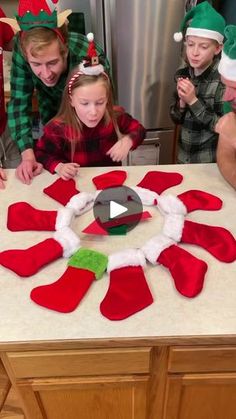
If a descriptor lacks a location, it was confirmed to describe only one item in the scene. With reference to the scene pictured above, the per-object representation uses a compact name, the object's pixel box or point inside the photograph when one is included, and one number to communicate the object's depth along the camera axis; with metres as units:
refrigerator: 1.60
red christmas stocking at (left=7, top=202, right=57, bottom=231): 0.96
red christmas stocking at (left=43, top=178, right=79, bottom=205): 1.06
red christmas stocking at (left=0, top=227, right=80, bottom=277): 0.85
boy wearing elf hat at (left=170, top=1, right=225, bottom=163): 1.22
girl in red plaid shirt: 1.09
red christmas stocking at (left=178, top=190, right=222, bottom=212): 1.00
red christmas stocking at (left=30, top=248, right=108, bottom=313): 0.78
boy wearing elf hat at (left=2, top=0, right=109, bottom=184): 1.14
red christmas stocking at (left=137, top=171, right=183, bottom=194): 1.09
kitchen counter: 0.74
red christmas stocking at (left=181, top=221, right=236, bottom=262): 0.87
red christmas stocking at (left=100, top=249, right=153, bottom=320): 0.76
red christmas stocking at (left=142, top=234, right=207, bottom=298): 0.80
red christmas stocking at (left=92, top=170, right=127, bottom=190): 1.11
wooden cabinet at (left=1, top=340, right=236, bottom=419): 0.78
